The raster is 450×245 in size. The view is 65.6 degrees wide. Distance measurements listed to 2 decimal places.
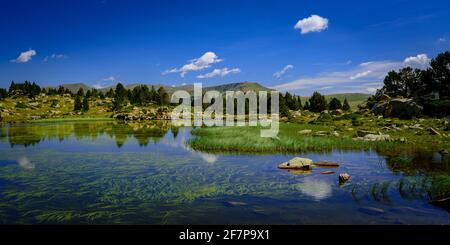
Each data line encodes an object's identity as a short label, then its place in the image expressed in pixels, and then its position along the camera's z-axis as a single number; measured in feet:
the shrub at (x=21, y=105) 502.58
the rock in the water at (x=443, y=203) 53.63
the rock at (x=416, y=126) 175.00
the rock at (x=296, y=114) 364.77
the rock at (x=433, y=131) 149.61
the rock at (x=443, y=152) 103.39
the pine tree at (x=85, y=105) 531.66
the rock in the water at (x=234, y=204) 56.85
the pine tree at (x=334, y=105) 440.86
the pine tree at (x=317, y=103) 448.65
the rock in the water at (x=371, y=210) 51.28
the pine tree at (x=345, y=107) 414.82
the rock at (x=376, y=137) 136.34
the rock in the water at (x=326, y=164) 89.61
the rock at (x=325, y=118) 269.48
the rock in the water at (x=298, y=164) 85.87
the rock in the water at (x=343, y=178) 71.97
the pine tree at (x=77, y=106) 535.60
